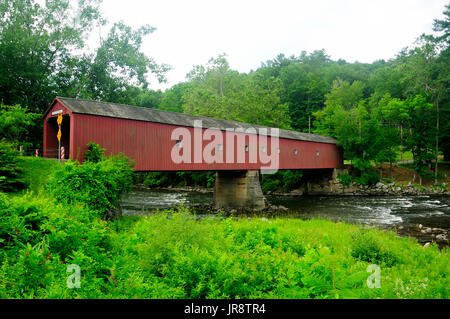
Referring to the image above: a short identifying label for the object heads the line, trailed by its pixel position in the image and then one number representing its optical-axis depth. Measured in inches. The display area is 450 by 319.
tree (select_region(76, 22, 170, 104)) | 1020.6
